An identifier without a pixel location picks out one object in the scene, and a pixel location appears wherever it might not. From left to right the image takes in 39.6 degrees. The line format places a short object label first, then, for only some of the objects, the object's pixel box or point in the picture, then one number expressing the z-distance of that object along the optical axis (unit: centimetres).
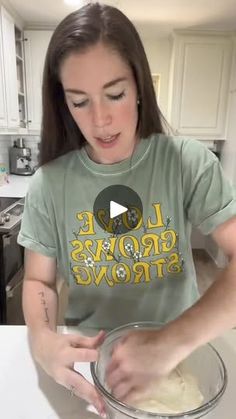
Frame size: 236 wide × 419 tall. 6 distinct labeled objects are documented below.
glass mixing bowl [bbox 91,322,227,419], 39
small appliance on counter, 312
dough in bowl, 46
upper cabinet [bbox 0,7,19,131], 234
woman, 61
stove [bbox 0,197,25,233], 164
